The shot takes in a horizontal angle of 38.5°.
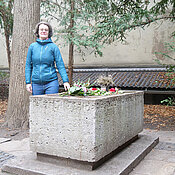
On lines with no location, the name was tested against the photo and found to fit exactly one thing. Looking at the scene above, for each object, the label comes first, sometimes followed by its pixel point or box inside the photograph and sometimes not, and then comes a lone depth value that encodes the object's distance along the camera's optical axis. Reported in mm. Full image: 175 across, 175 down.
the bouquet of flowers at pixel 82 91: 3781
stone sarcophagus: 3307
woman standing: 4371
